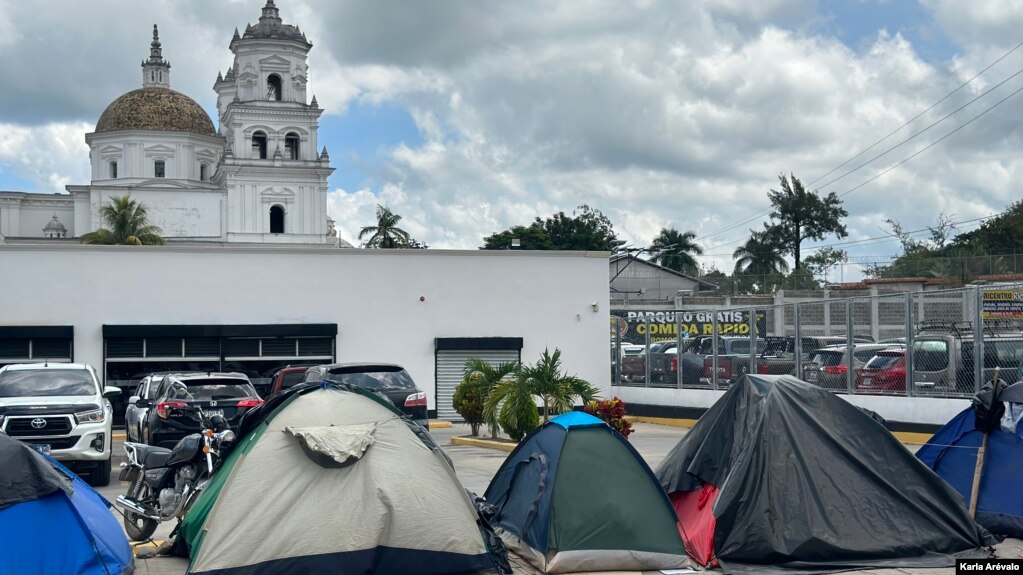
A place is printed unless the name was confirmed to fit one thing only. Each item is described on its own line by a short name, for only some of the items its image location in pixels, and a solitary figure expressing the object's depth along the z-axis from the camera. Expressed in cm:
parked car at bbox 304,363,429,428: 1823
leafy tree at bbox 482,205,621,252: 8606
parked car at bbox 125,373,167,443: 1833
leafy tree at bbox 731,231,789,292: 7350
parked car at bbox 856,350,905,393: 2038
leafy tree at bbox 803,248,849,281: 7312
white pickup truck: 1490
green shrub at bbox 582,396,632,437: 1611
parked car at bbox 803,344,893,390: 2142
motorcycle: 1065
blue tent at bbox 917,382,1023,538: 1085
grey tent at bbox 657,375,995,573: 953
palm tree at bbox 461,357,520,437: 1997
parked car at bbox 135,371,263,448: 1639
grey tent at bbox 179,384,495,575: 887
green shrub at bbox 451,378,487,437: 2169
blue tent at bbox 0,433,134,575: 848
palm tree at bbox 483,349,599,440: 1814
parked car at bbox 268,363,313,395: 2167
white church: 7475
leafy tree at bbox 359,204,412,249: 7469
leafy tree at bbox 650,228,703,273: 8675
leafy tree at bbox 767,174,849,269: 7381
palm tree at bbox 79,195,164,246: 6244
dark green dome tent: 959
